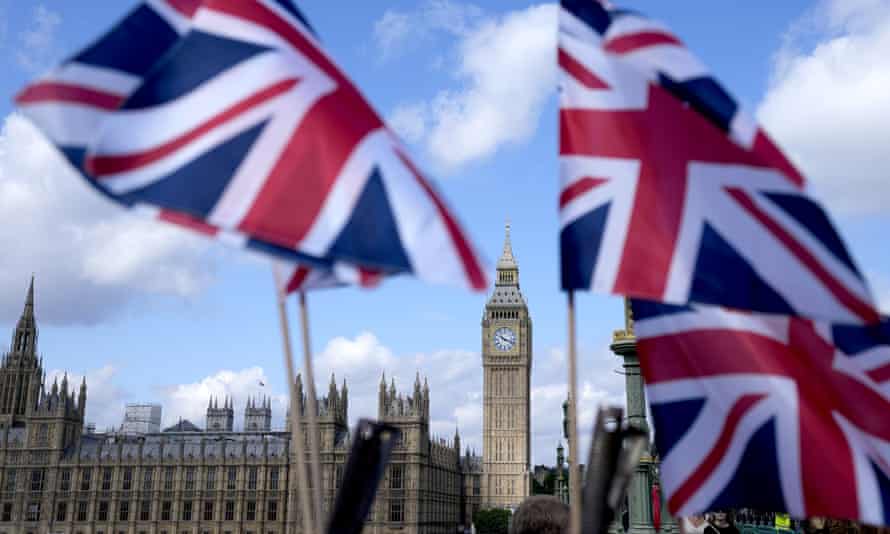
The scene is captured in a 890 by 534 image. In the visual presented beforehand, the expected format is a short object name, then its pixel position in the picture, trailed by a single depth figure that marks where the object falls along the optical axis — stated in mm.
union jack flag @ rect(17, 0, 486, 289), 4086
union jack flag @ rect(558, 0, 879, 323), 4457
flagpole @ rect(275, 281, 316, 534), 4238
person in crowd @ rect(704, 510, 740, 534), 7424
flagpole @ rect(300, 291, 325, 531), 4144
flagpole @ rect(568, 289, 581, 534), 3658
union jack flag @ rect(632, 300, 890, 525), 5227
